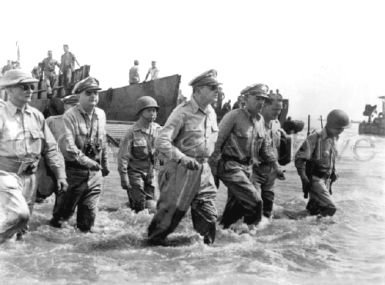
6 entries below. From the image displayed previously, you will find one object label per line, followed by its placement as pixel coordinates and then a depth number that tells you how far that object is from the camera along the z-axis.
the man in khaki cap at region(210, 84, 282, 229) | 6.85
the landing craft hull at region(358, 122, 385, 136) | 55.09
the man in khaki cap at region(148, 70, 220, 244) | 5.94
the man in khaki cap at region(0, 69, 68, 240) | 5.66
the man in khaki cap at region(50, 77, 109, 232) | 6.74
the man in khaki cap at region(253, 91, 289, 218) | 8.23
